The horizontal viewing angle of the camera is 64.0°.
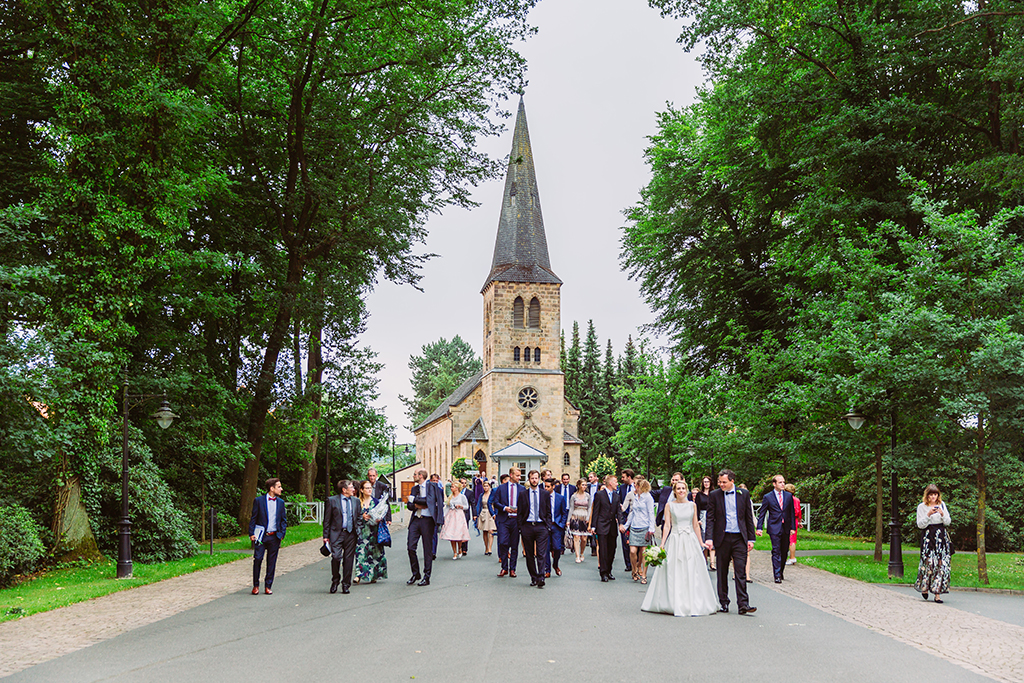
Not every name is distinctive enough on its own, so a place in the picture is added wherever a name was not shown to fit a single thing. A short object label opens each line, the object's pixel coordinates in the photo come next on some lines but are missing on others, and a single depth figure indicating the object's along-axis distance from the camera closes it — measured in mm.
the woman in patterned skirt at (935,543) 12148
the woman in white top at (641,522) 15055
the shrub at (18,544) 13597
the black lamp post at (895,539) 15505
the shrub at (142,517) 17234
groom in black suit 11062
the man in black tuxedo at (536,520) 13828
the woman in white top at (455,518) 19031
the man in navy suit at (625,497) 16237
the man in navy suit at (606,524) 14781
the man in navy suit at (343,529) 13211
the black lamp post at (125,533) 14838
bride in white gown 10719
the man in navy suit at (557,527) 15664
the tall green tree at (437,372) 110188
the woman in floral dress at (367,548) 14359
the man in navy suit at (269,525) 12742
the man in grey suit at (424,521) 13844
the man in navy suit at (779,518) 15031
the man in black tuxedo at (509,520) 14547
